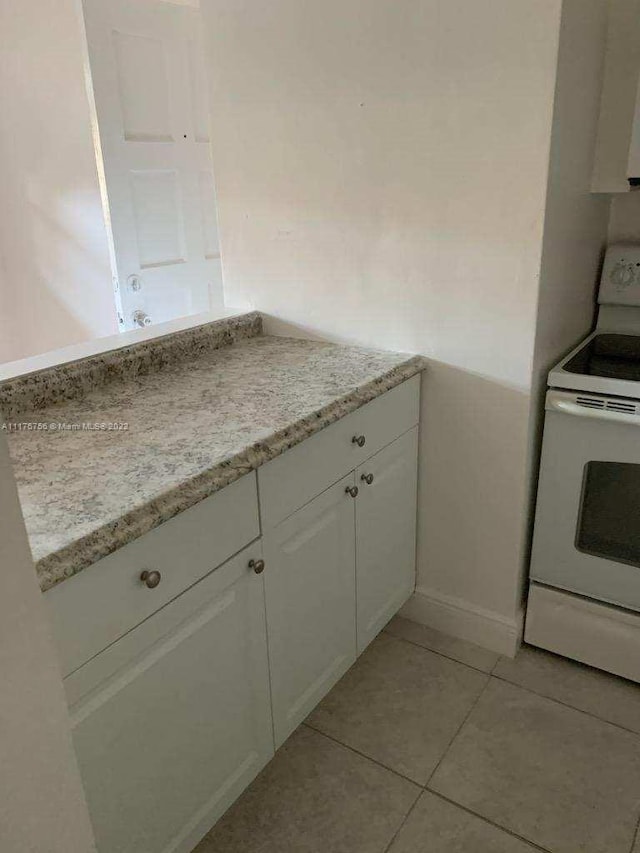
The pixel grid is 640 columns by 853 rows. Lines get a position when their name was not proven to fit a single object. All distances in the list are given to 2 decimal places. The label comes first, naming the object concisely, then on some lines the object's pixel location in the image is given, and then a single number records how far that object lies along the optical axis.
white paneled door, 2.44
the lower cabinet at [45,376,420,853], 1.01
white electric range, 1.64
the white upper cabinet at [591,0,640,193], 1.67
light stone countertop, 0.98
